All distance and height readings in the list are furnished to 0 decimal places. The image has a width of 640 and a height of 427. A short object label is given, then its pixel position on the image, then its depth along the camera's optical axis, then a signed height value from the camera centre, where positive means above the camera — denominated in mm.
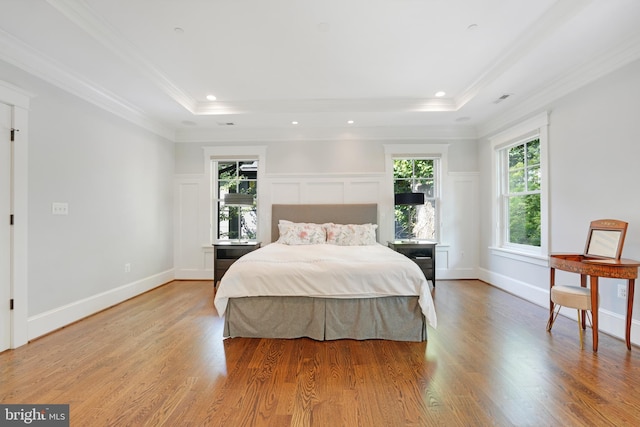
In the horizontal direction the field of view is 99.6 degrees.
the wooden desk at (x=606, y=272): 2197 -494
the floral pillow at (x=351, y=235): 4172 -333
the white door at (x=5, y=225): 2342 -85
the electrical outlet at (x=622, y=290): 2500 -724
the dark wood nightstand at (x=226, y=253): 4336 -649
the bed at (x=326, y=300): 2469 -804
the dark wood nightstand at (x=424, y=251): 4312 -613
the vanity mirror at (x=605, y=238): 2410 -240
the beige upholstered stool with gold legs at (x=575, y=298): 2316 -755
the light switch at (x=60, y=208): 2779 +73
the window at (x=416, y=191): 4840 +323
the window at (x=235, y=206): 4934 +208
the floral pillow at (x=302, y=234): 4164 -314
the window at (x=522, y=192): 3668 +301
